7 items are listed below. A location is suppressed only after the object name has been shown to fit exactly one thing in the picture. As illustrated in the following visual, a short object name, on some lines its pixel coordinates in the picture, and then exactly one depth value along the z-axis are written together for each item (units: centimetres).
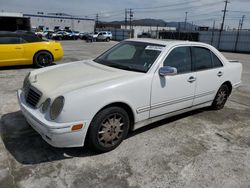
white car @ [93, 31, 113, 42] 3019
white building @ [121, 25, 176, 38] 3208
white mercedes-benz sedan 222
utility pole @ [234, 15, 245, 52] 2127
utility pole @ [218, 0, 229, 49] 2972
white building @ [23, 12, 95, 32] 4627
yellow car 650
